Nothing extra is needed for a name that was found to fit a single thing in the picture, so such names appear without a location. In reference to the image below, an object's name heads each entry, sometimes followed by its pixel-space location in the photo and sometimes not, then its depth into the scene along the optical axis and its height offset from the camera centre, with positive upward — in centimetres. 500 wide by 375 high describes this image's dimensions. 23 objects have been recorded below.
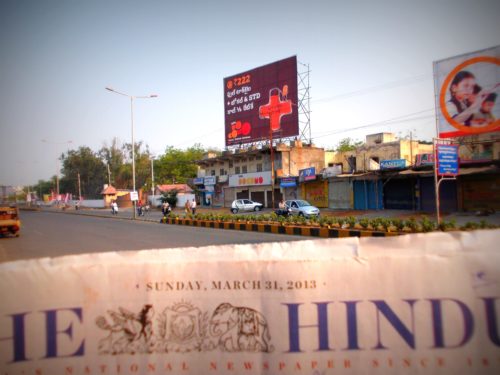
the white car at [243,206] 2836 -113
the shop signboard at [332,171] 2583 +130
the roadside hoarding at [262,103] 2961 +793
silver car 1997 -105
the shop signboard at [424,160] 2010 +161
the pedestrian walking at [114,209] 3403 -131
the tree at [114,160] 7316 +745
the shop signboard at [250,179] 3216 +119
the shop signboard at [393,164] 2069 +137
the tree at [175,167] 6128 +470
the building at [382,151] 2770 +300
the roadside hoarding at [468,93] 1420 +388
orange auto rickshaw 1458 -90
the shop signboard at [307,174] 2717 +121
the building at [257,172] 3111 +189
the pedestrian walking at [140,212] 3078 -150
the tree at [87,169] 7488 +574
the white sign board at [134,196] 2469 -7
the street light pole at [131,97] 2436 +689
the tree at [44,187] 10347 +337
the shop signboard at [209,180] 3912 +140
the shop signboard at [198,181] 4127 +142
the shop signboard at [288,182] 2922 +72
